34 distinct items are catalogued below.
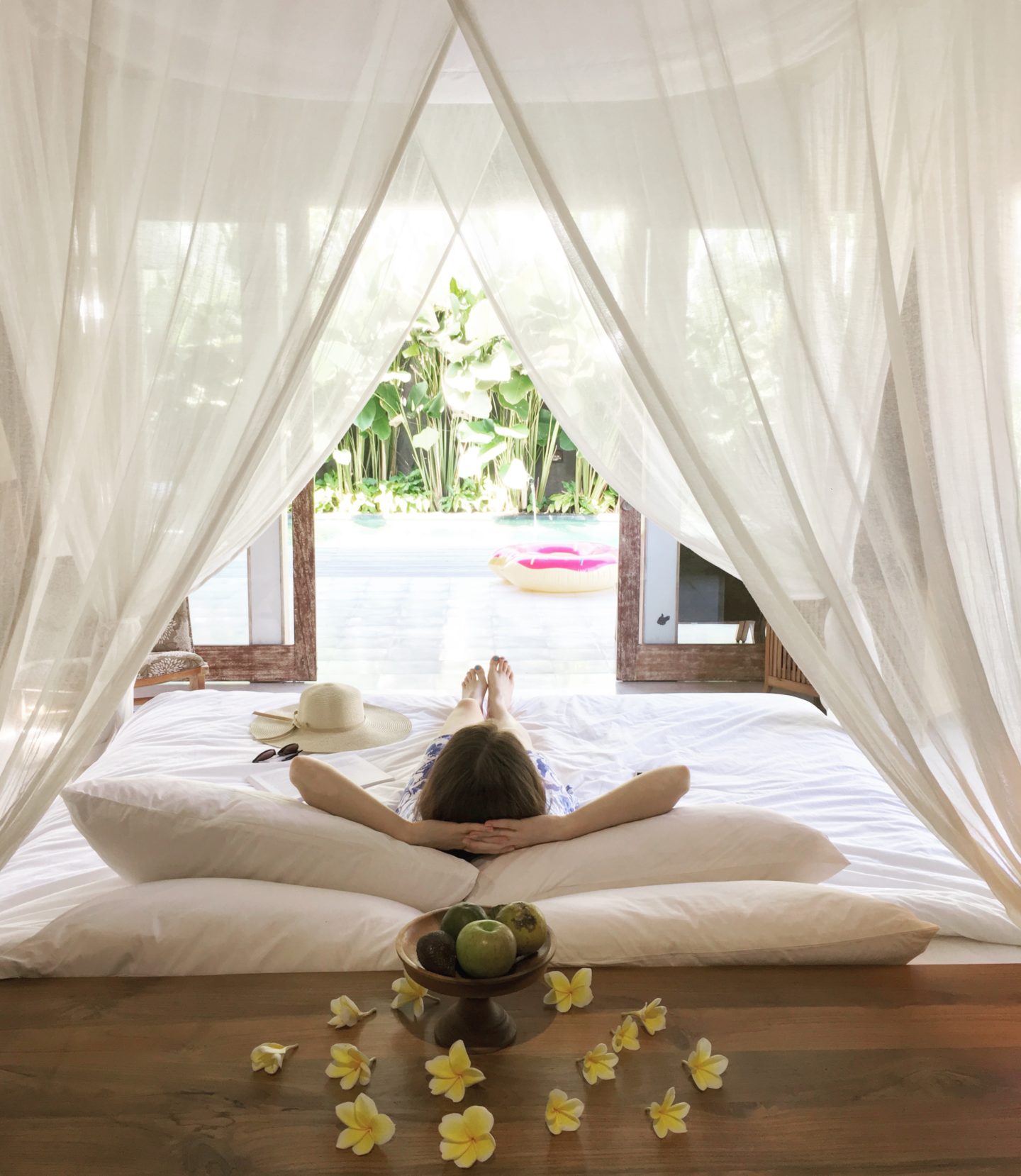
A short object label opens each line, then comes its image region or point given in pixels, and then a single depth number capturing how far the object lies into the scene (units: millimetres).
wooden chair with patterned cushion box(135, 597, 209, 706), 4270
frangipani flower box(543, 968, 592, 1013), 1403
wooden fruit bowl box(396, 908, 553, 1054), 1249
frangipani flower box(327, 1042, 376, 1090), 1230
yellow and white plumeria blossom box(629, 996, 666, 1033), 1347
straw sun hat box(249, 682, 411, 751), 2965
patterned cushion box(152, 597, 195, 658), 4605
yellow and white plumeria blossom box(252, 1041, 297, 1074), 1257
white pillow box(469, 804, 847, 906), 1861
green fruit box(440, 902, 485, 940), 1315
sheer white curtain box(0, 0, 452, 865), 1579
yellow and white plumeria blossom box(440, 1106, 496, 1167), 1098
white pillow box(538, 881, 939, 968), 1571
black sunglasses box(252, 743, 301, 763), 2745
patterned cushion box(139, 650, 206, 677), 4238
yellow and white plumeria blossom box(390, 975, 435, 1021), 1386
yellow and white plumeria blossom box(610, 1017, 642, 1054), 1300
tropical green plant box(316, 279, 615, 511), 8633
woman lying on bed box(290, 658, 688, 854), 1947
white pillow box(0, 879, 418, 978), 1580
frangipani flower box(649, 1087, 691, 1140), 1150
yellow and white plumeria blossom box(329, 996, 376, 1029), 1361
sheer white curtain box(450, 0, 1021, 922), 1562
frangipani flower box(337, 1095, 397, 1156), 1121
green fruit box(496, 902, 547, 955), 1298
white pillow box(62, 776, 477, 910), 1815
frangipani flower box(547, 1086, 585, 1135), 1146
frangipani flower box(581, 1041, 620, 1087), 1229
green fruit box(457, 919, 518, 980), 1247
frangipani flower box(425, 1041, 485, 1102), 1196
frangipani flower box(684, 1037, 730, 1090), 1226
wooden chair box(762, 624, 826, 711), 4727
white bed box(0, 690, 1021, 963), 1892
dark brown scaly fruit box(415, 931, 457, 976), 1268
